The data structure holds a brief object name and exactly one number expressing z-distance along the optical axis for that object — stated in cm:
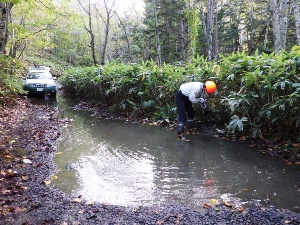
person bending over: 705
